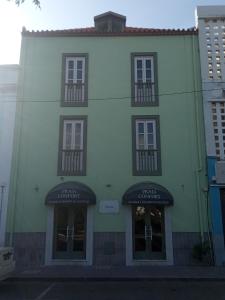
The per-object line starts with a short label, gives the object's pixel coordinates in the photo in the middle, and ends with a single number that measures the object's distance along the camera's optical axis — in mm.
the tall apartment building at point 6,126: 10735
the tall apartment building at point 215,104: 10490
